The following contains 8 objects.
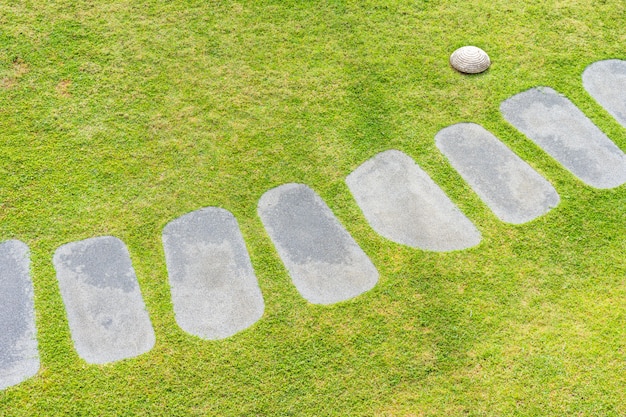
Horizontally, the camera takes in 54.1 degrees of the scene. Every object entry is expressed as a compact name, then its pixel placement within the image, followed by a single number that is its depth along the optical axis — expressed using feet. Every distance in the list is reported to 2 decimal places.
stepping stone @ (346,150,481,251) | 20.13
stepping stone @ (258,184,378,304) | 19.08
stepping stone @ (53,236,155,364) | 17.90
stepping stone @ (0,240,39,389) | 17.49
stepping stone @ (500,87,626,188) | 21.72
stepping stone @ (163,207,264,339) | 18.43
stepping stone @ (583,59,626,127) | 23.54
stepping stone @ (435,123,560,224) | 20.83
